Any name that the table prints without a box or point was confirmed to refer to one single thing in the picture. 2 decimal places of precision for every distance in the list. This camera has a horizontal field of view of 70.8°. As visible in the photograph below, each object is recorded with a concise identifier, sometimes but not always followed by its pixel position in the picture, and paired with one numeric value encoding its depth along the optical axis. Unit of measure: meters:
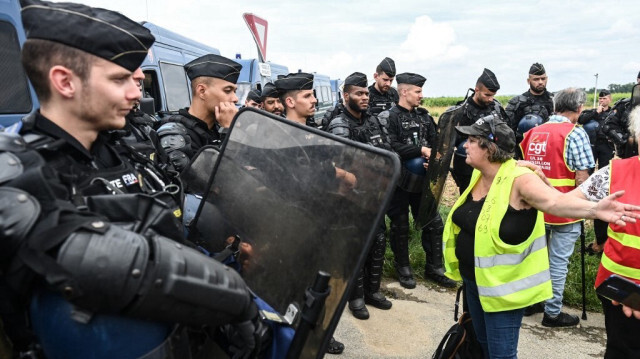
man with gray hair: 4.02
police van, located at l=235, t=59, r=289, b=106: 10.51
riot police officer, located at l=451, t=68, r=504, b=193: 5.60
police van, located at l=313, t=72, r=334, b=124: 16.34
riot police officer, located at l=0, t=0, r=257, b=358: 1.01
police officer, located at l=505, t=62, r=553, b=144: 6.37
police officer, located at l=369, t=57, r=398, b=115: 6.61
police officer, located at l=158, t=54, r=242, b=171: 2.88
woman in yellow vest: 2.47
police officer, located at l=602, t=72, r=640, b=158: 6.98
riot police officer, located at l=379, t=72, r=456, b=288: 4.79
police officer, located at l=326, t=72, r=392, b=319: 4.15
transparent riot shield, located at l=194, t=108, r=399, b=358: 1.29
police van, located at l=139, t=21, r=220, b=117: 6.77
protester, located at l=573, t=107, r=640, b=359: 2.18
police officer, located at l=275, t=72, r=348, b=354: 4.08
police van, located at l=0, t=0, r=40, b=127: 4.21
